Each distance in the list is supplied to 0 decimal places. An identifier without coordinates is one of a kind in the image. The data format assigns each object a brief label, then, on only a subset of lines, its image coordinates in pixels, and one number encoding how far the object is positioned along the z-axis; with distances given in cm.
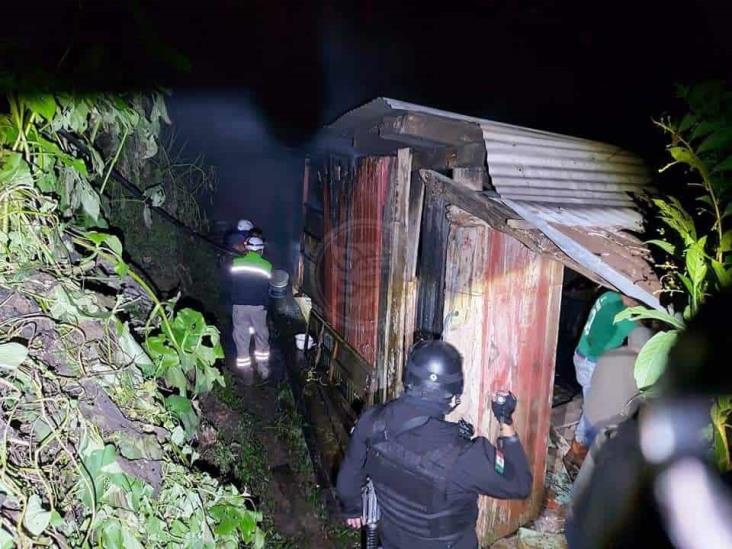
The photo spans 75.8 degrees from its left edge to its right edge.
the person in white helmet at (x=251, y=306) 749
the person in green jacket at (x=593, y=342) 472
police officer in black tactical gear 271
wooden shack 299
